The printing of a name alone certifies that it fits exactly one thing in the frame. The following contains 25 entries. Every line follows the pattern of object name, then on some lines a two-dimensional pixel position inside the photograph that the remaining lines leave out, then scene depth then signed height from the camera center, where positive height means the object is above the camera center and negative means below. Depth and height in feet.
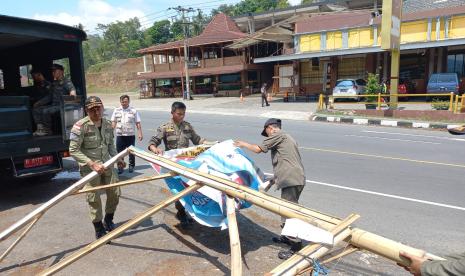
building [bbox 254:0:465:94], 76.33 +6.51
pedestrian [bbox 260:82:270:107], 83.10 -3.02
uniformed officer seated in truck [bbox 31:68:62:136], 21.62 -1.31
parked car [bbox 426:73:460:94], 70.79 -1.32
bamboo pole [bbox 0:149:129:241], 11.09 -3.64
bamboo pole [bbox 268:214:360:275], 6.99 -3.35
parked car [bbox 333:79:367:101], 78.54 -1.90
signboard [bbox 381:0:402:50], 56.80 +8.18
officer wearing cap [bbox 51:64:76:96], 21.54 +0.14
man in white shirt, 25.90 -2.68
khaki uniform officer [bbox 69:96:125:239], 14.89 -2.67
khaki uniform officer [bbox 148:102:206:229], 16.43 -2.27
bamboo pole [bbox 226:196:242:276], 8.05 -3.68
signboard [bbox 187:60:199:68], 121.80 +6.28
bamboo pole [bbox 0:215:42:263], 12.83 -5.31
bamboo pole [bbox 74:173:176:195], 13.42 -3.54
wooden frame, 7.16 -3.14
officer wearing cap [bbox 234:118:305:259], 13.74 -3.03
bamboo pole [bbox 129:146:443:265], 7.09 -2.99
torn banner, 13.32 -3.35
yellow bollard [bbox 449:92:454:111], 54.08 -4.00
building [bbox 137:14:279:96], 116.47 +5.55
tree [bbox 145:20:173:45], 288.98 +38.37
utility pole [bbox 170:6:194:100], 112.98 +12.10
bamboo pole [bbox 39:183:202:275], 10.57 -4.12
